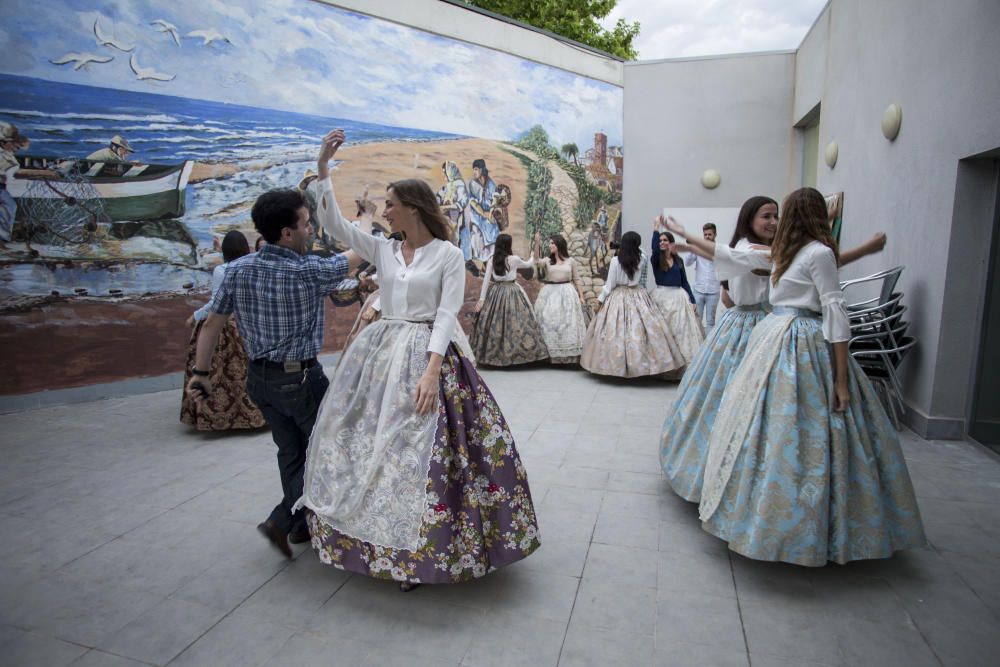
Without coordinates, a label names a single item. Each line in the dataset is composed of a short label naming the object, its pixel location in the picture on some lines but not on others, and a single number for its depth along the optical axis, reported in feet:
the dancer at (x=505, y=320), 23.00
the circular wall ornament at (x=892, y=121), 16.60
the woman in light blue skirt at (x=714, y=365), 10.28
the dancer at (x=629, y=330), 19.92
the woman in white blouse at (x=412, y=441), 7.52
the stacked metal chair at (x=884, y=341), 14.51
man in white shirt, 25.57
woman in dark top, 21.16
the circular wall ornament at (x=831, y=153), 23.29
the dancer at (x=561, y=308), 23.18
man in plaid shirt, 8.45
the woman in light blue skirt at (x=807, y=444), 7.98
